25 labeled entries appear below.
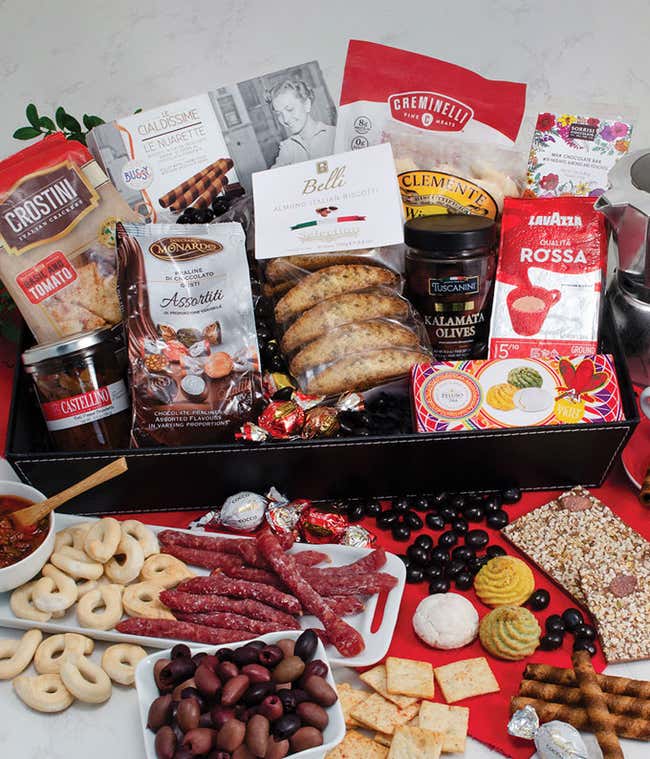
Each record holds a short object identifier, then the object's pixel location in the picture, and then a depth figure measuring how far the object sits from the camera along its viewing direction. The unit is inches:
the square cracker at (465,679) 22.2
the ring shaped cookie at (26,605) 23.5
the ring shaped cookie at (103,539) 24.1
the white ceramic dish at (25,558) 23.3
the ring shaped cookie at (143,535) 25.0
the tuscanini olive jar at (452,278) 28.1
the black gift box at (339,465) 26.0
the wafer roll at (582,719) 21.2
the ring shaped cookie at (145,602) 23.4
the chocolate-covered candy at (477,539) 25.7
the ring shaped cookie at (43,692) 22.2
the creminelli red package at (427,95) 31.0
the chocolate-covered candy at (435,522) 26.4
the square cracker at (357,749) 21.0
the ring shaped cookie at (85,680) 22.1
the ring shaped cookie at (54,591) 23.3
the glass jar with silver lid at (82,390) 26.8
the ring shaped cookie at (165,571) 24.2
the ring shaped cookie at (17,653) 23.0
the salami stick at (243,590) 23.4
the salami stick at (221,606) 23.2
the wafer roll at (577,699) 21.5
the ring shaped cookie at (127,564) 24.2
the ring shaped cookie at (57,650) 22.8
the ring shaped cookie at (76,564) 24.0
